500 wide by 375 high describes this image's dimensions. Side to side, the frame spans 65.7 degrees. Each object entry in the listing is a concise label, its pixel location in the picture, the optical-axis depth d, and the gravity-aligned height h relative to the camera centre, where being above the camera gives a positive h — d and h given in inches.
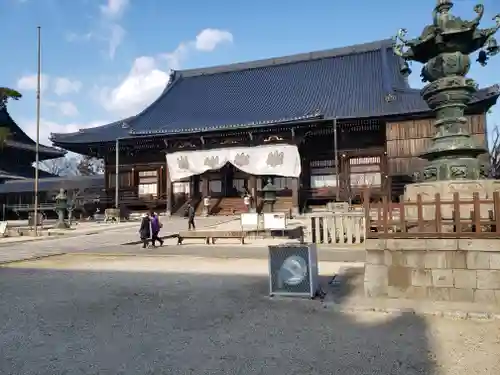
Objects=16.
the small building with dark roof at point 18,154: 1456.7 +223.5
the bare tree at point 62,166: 2960.6 +340.3
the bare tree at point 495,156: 917.8 +117.8
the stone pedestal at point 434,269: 182.5 -33.4
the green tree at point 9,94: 1035.7 +311.6
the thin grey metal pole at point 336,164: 900.6 +91.8
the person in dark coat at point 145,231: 454.3 -29.2
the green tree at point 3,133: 999.0 +195.6
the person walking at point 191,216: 617.6 -16.8
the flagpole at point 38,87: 697.0 +219.6
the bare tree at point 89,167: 2176.4 +233.1
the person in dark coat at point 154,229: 459.8 -27.1
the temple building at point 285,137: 881.5 +174.2
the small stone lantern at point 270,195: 724.7 +17.3
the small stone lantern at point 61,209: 779.8 -2.3
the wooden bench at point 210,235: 472.4 -36.9
